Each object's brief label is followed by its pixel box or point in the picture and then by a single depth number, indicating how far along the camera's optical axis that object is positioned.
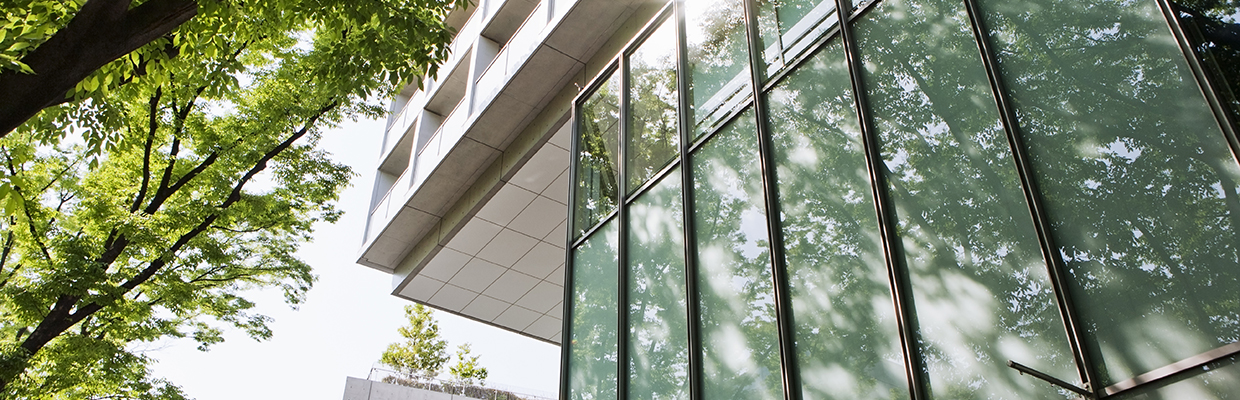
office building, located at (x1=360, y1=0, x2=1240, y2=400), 3.58
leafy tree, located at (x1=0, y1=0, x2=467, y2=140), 3.62
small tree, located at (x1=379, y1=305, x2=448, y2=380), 38.53
